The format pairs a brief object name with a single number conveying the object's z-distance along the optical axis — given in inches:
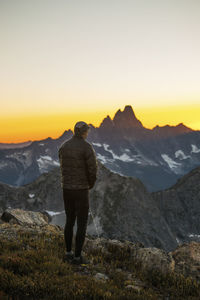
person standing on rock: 275.4
